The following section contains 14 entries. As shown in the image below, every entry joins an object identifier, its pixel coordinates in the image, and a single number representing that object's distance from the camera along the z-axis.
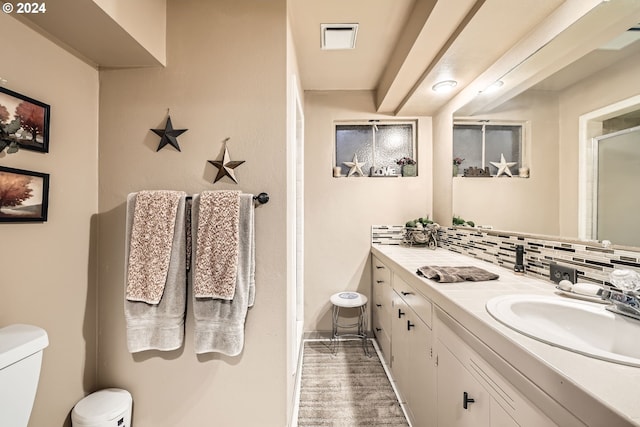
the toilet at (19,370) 0.78
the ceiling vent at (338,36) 1.69
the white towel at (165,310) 1.24
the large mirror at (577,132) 0.96
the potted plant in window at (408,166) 2.59
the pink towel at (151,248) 1.23
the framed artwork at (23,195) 0.96
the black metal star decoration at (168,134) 1.32
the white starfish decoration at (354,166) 2.61
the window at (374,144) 2.66
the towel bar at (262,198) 1.29
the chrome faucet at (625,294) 0.79
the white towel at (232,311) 1.23
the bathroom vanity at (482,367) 0.54
